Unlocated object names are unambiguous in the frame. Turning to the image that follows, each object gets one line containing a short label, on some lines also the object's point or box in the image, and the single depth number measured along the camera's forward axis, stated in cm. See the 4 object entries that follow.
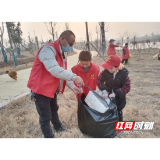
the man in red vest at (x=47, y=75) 126
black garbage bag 148
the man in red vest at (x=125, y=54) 704
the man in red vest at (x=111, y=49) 603
